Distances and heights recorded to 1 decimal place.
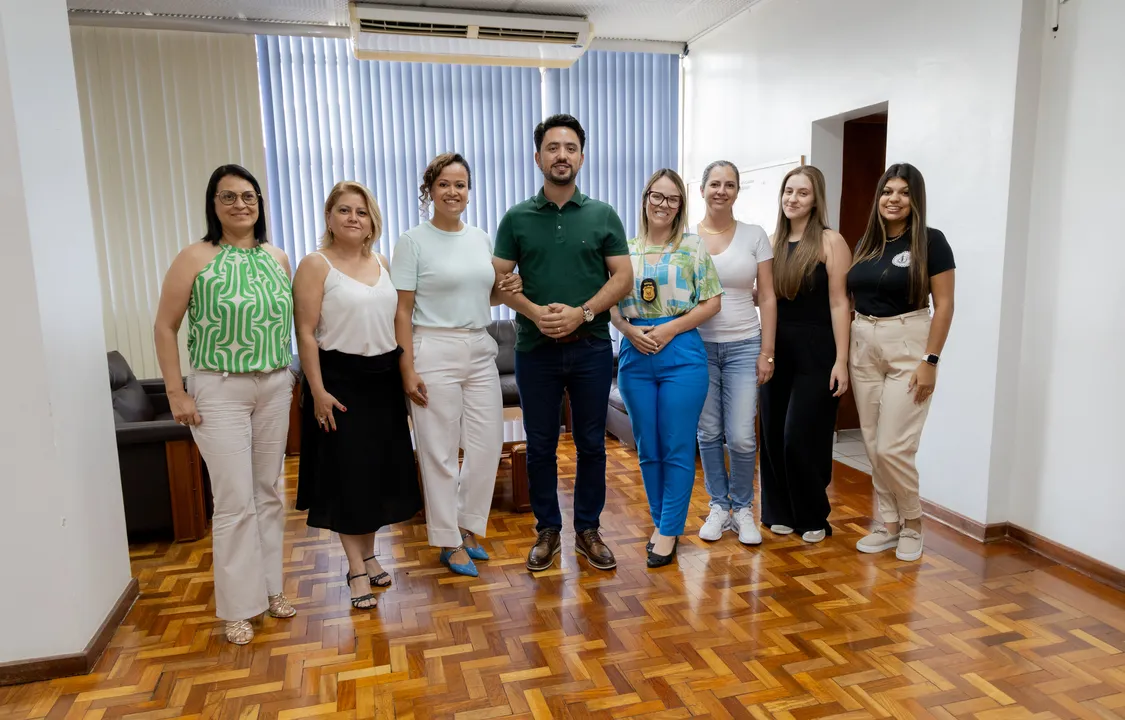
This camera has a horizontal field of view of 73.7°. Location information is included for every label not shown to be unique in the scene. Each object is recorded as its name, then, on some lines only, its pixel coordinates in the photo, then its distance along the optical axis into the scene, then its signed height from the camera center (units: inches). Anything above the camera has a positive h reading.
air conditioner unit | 193.6 +58.0
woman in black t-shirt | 115.1 -13.0
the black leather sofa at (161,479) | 136.9 -40.5
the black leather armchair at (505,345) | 224.9 -28.2
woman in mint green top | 109.7 -13.9
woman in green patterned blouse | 93.8 -13.5
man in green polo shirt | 112.0 -6.8
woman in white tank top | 102.6 -19.1
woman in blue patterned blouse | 117.3 -14.3
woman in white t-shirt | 124.1 -14.1
